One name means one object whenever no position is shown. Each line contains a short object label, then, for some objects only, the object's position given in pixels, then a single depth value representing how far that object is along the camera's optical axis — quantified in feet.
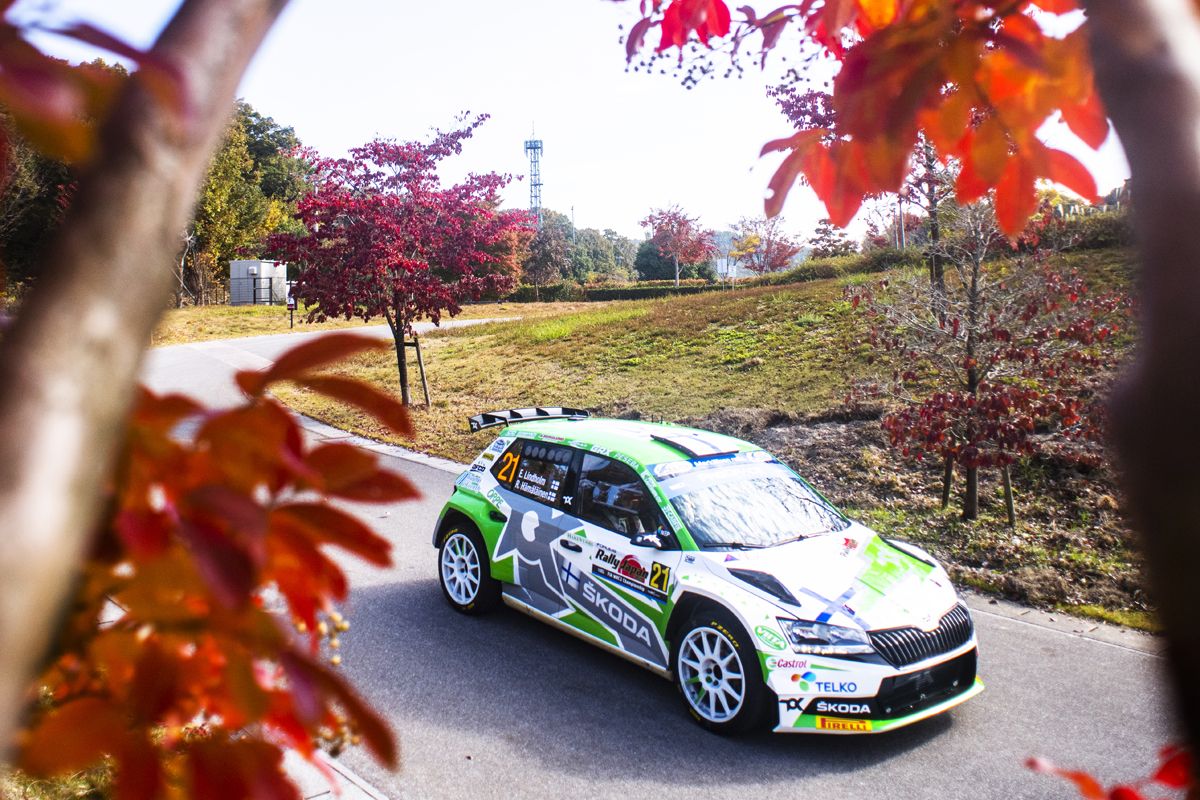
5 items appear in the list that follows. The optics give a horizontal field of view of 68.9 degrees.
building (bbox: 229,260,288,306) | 144.25
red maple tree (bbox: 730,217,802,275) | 147.13
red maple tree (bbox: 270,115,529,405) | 53.36
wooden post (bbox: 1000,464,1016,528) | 29.21
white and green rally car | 15.90
